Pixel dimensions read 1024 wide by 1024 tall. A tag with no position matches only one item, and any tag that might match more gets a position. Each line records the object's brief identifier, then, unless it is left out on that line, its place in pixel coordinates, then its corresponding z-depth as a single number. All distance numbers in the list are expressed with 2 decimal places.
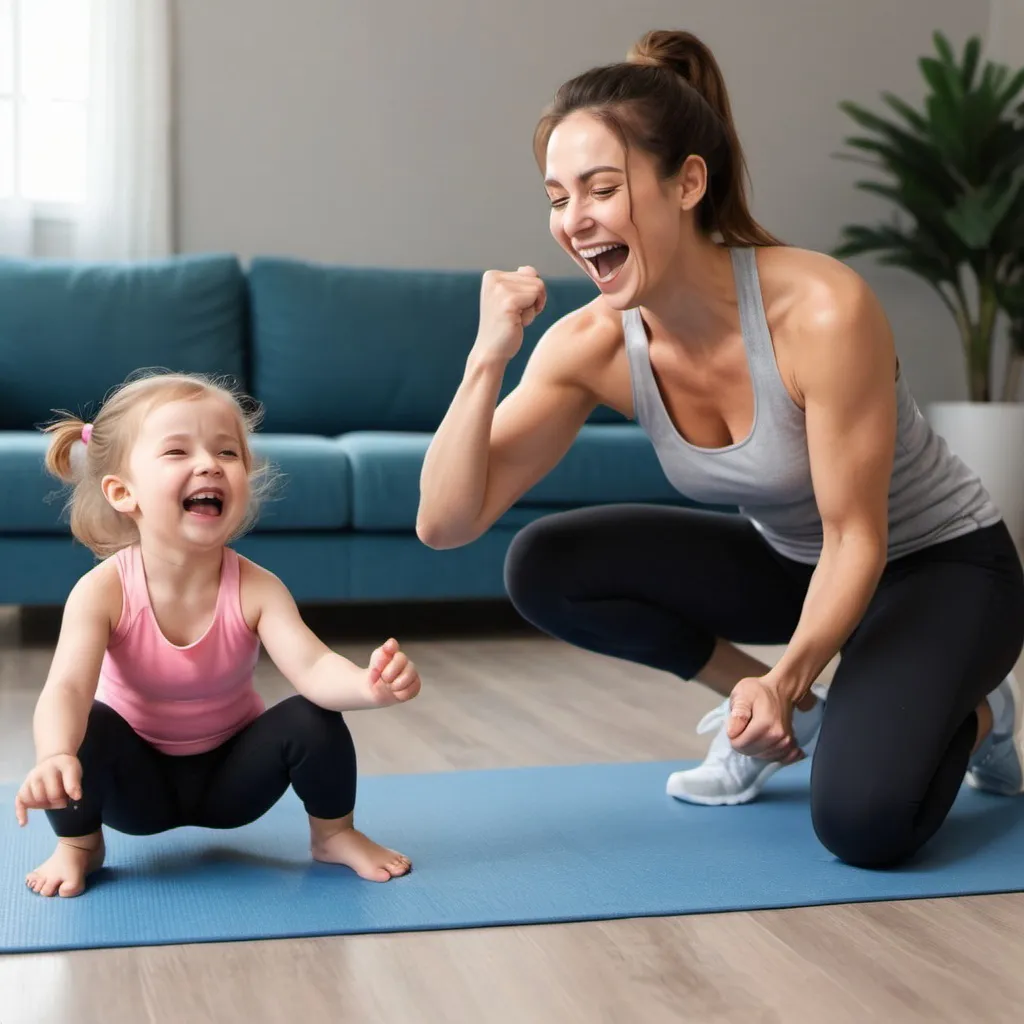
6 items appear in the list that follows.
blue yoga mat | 1.38
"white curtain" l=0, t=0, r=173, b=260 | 4.00
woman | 1.55
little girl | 1.47
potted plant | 4.48
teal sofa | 2.99
